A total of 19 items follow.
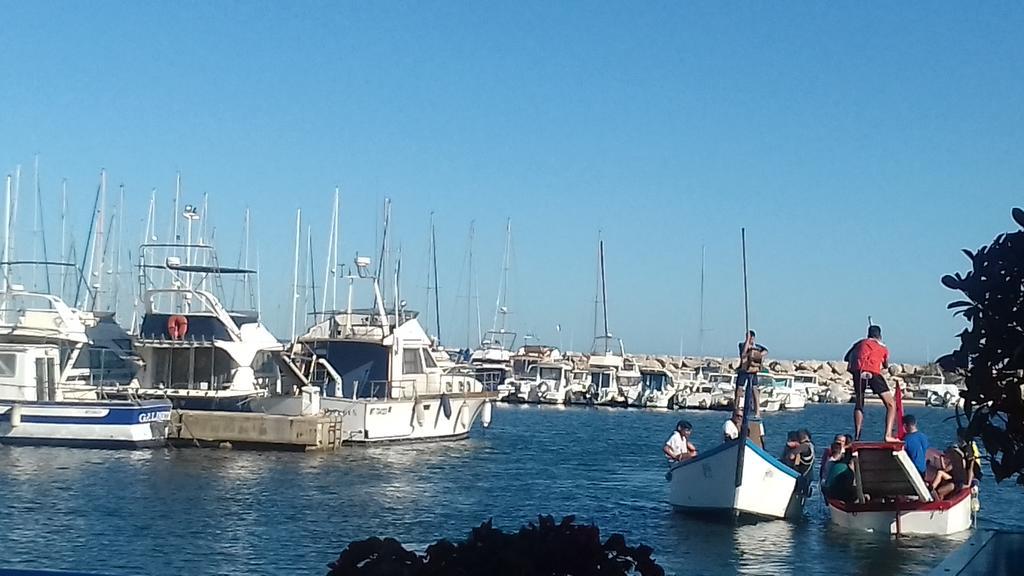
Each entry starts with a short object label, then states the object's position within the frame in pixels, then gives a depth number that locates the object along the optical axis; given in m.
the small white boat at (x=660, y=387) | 90.50
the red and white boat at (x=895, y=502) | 22.72
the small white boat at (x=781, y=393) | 94.66
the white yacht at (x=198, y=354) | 46.53
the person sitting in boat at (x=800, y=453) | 27.45
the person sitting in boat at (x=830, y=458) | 24.36
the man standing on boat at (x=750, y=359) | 24.75
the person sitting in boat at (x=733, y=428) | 25.95
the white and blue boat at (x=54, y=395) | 41.09
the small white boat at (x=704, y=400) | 90.19
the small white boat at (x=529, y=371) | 93.44
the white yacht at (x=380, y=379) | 46.41
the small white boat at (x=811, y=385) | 116.34
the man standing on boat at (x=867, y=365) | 19.45
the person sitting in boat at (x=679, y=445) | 27.50
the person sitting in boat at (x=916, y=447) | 23.16
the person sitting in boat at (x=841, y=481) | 24.09
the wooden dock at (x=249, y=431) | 43.69
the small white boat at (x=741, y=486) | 25.77
